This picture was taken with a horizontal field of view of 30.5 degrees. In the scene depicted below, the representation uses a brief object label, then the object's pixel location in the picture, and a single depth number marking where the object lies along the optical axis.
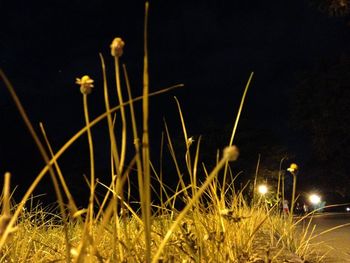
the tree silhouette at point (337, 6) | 13.15
